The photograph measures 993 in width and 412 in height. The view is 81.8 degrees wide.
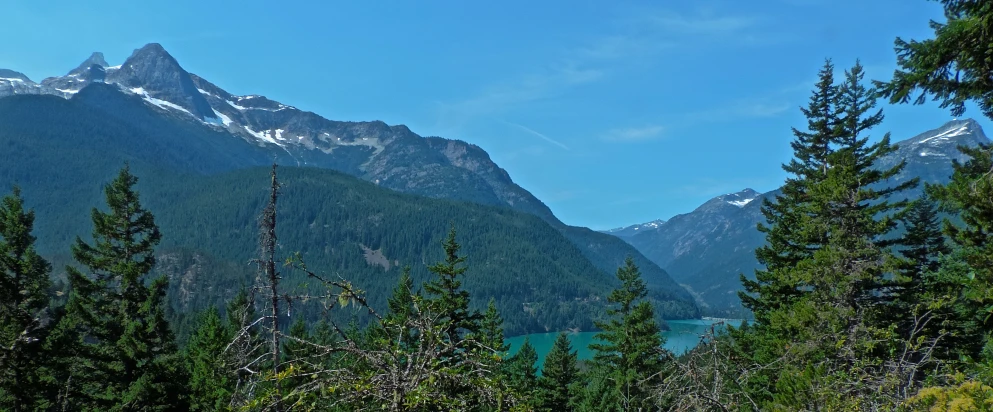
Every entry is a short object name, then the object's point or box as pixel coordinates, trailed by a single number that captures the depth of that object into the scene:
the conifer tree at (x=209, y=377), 26.27
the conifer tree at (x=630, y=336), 28.42
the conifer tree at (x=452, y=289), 24.47
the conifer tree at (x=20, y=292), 19.08
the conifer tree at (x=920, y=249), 19.36
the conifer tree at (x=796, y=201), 23.09
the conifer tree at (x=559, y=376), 35.03
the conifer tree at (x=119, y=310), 22.50
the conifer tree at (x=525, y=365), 33.13
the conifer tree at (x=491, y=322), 29.44
